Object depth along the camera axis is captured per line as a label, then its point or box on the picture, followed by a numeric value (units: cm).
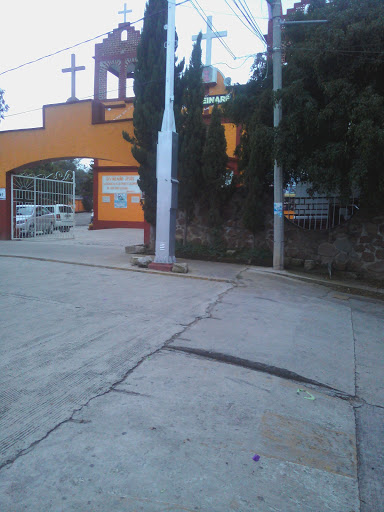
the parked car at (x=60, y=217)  2033
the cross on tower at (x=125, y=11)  2774
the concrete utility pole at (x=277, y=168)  1022
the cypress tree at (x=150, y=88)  1196
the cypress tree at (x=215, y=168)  1155
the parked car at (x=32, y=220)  1826
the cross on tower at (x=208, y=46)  2188
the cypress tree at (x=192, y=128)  1191
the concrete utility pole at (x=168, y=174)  980
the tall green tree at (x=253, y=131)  1104
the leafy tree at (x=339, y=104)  845
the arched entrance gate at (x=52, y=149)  1391
